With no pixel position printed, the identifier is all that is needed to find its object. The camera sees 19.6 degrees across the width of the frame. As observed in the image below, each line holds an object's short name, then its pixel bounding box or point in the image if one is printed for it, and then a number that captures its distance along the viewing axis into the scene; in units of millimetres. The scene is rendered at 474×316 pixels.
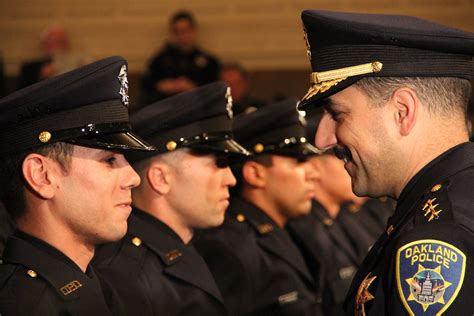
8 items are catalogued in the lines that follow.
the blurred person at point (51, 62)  10634
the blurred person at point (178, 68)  12501
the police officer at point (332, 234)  8257
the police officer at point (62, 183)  4224
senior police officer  3830
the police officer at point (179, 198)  5358
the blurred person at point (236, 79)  12699
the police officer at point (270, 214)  6633
